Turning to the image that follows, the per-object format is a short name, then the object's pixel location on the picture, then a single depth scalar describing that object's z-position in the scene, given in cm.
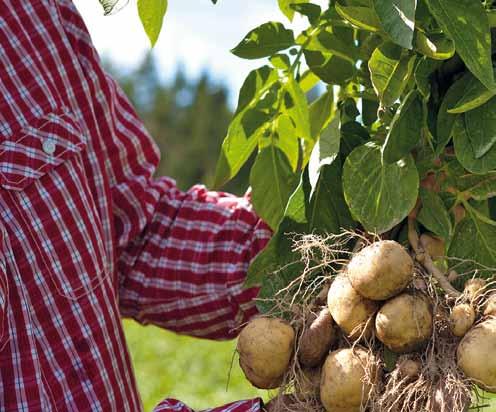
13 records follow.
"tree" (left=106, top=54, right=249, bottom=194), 1942
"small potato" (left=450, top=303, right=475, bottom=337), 137
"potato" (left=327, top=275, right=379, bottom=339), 138
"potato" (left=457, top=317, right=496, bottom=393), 134
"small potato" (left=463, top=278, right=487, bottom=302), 138
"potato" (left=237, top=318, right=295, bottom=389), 140
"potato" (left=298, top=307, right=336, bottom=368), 141
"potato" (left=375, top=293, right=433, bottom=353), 136
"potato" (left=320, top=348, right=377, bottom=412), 137
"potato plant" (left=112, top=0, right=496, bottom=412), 136
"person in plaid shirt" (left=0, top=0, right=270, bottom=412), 154
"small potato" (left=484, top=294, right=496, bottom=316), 137
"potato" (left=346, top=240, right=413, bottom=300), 137
